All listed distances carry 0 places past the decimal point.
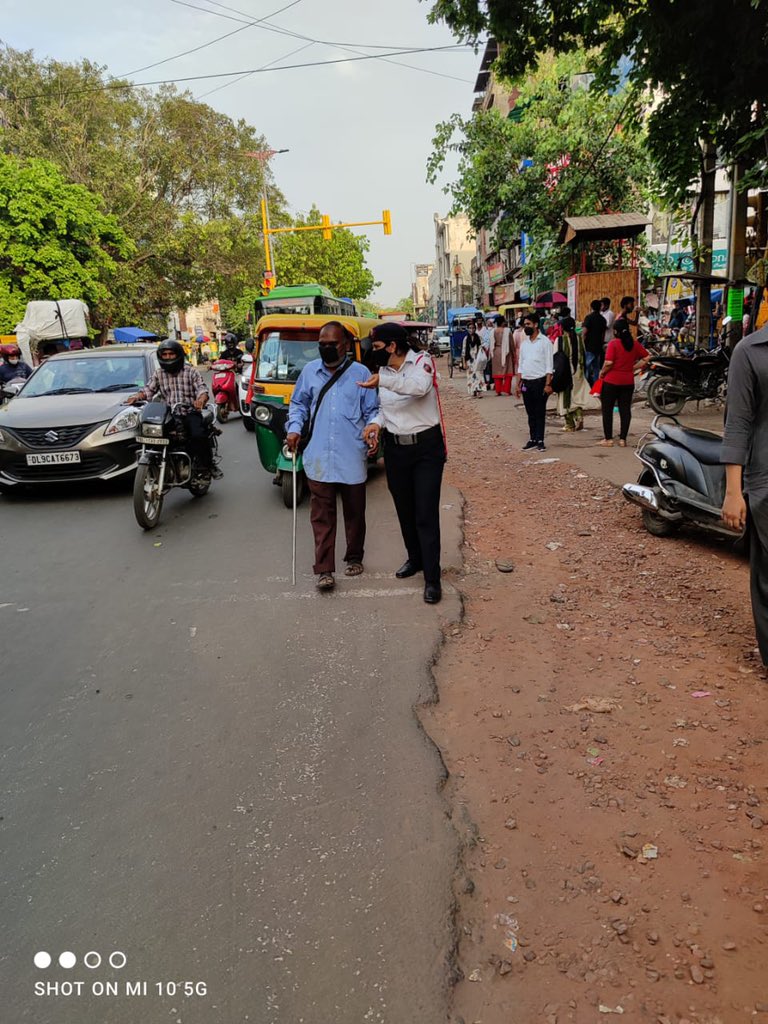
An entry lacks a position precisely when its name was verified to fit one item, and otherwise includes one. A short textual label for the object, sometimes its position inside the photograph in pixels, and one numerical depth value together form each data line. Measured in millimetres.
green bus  26578
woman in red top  8969
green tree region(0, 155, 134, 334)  25188
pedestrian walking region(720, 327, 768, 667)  3416
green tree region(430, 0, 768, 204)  7125
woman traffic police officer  4789
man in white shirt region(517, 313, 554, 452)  10141
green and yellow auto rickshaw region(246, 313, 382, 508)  8047
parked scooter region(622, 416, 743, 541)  5520
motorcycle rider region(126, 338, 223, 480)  7738
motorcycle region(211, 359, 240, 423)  15148
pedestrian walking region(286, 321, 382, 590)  5246
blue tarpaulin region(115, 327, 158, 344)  33244
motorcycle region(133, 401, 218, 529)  6941
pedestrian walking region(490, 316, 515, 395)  19047
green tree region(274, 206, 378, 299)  53750
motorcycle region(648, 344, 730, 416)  12359
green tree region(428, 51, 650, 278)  18734
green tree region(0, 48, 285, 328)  31672
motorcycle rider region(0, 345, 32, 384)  12039
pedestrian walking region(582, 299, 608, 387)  12016
